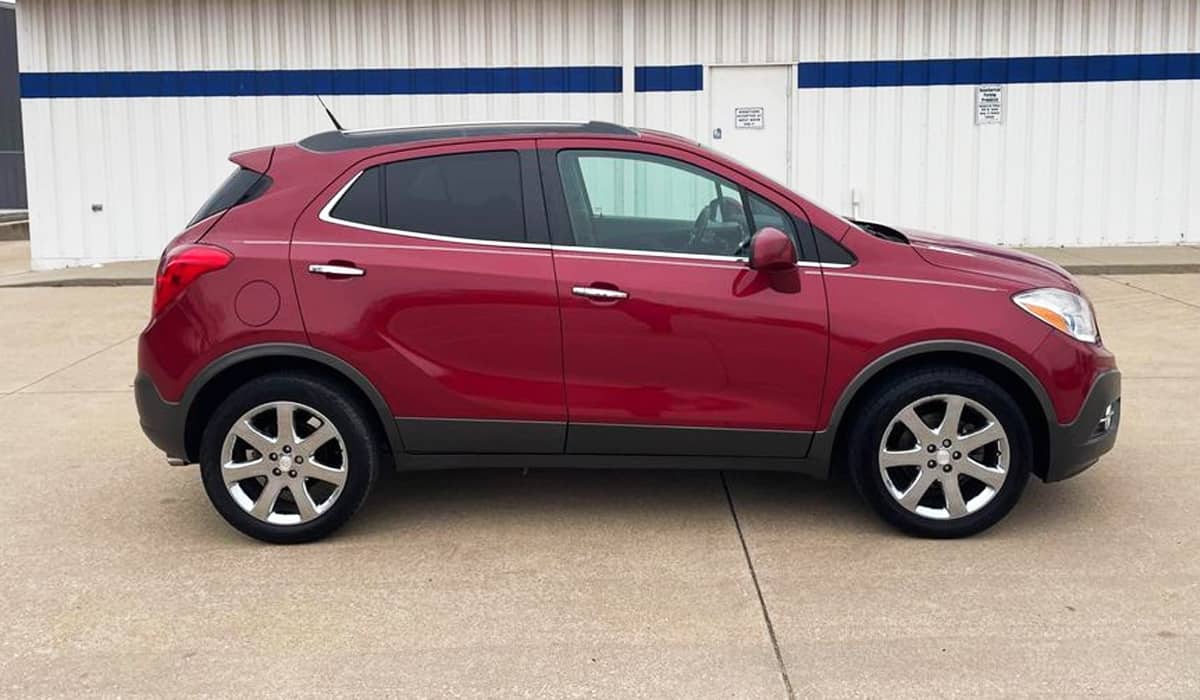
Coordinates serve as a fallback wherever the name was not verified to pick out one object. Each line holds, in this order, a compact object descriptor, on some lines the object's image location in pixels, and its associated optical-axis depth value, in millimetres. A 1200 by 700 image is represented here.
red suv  4625
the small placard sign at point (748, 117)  14305
